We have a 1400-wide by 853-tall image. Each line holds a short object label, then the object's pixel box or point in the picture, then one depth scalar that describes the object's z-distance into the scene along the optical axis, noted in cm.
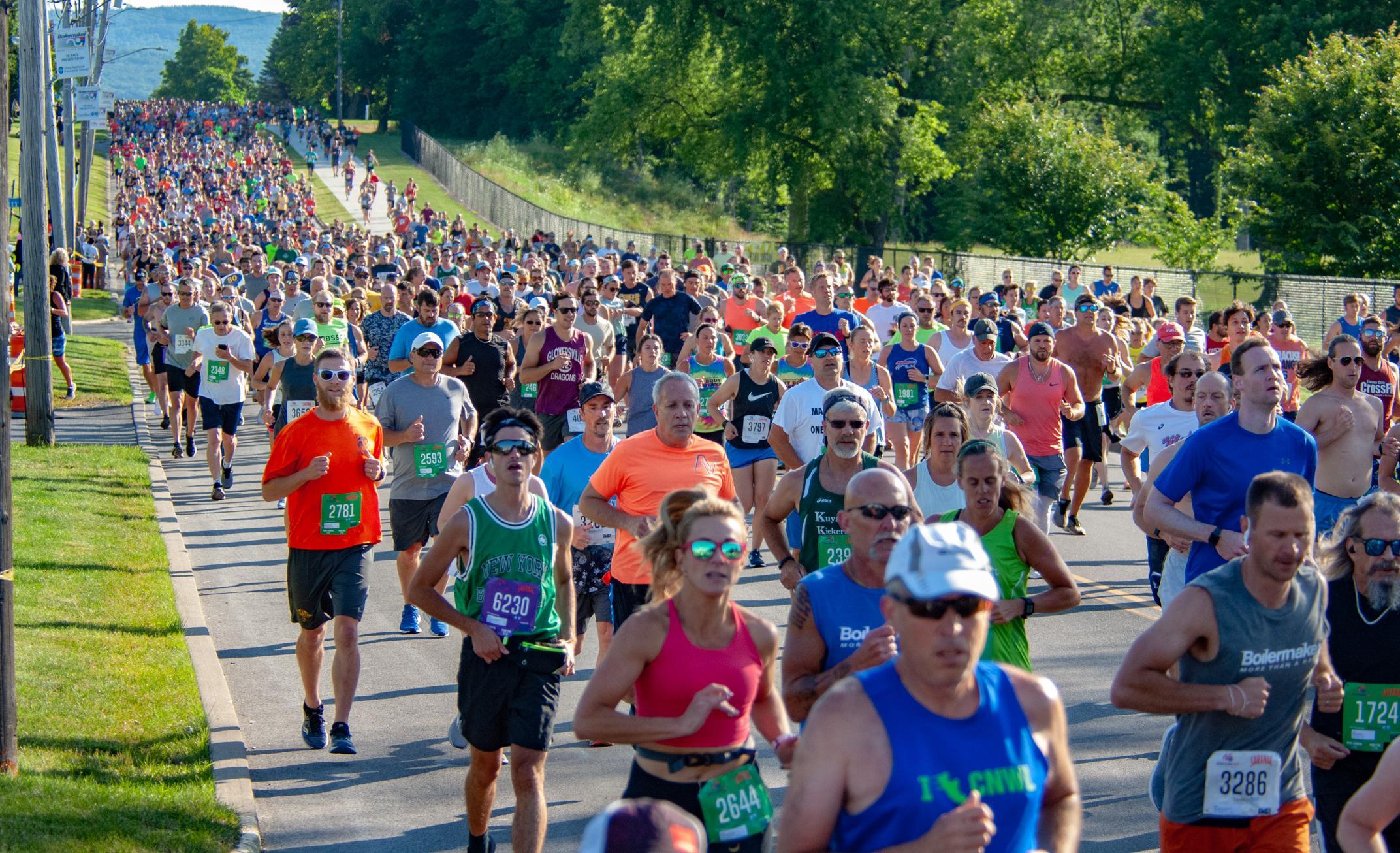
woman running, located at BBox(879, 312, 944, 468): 2912
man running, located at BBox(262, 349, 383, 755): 1614
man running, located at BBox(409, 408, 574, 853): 1247
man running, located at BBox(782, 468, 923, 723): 1003
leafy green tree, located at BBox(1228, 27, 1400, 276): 6975
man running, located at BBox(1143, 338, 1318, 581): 1356
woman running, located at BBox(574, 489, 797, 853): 926
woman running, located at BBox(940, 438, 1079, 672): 1196
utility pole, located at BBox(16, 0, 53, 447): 3812
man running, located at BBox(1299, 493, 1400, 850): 1032
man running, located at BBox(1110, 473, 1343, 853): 924
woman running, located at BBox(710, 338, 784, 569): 2470
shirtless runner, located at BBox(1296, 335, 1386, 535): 1805
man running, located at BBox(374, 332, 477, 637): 2012
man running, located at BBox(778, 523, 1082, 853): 639
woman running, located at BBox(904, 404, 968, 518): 1498
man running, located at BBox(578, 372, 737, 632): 1590
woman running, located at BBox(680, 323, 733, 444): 2647
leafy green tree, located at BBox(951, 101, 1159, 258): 8806
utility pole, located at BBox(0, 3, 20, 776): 1448
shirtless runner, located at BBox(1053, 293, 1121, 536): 2870
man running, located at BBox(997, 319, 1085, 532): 2470
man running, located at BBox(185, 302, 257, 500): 3117
